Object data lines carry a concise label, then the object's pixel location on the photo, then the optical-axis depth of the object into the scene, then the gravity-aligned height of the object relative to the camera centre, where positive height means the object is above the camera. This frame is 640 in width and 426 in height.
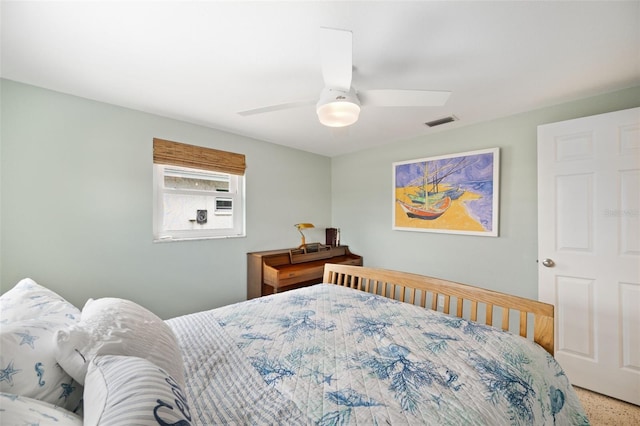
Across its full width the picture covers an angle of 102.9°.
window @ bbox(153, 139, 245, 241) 2.53 +0.18
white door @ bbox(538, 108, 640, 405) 1.81 -0.21
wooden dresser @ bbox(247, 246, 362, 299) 2.86 -0.65
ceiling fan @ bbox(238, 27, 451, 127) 1.20 +0.67
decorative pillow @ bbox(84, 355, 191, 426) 0.52 -0.41
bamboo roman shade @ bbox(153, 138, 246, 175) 2.46 +0.60
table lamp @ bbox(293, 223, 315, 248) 3.41 -0.14
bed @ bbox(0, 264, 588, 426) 0.65 -0.62
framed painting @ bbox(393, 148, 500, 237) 2.54 +0.25
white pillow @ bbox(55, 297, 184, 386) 0.73 -0.42
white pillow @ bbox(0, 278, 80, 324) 0.87 -0.34
